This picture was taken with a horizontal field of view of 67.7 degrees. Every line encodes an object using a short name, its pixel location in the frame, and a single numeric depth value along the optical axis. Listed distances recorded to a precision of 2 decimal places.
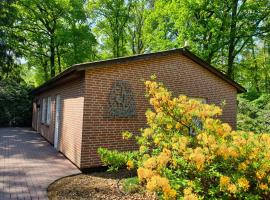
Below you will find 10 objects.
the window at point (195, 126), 3.82
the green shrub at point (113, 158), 5.32
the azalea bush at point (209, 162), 2.89
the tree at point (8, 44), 16.53
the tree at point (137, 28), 21.58
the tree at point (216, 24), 13.77
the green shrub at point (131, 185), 4.82
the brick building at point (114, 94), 6.17
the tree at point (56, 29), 17.21
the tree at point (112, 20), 19.88
